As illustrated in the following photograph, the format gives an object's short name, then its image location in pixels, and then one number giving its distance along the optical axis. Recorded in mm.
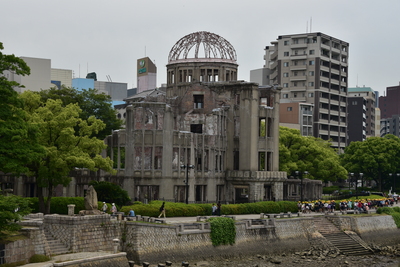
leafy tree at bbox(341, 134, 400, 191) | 116312
